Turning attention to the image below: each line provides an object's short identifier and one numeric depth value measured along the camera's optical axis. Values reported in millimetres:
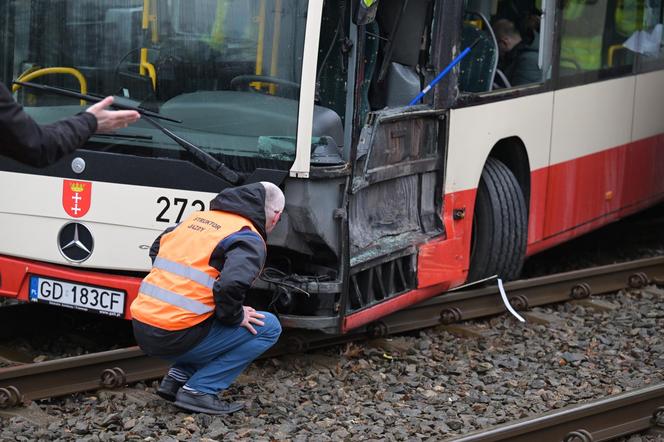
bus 11554
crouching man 10106
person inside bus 14854
